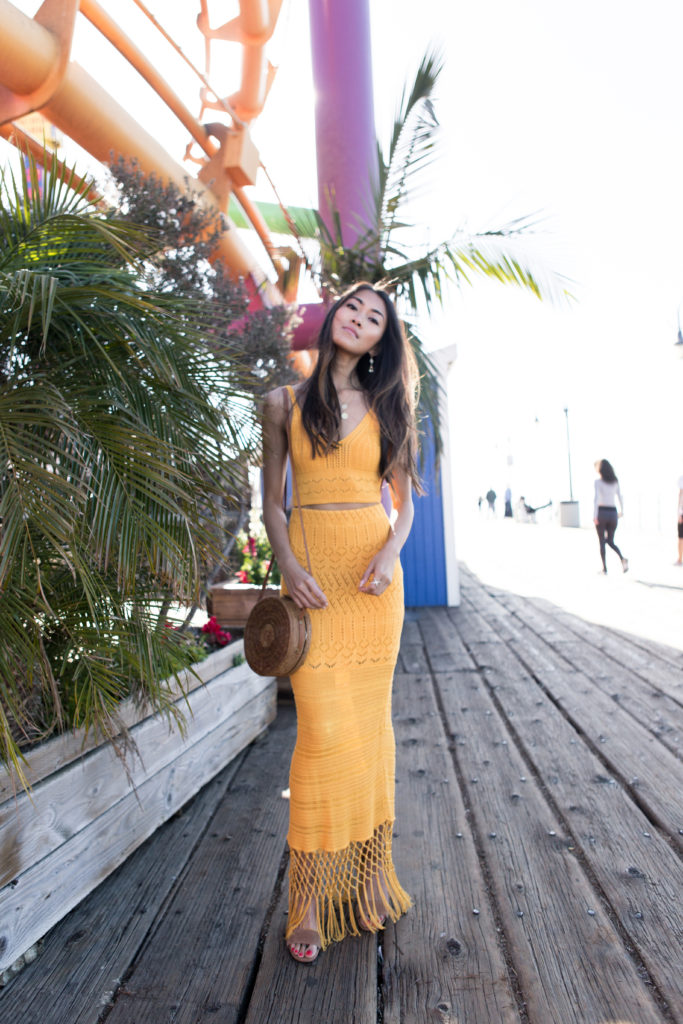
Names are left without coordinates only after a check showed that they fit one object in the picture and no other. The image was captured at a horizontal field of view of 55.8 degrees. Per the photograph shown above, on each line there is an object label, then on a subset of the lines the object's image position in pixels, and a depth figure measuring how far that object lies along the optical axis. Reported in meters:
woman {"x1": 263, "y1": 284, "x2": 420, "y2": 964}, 1.82
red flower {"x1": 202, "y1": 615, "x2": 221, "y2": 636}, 3.39
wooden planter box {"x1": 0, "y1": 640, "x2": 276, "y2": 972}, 1.69
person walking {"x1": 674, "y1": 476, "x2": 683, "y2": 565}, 9.19
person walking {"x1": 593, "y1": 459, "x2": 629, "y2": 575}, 9.54
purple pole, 6.18
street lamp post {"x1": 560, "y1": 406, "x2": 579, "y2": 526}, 22.78
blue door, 7.81
